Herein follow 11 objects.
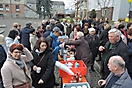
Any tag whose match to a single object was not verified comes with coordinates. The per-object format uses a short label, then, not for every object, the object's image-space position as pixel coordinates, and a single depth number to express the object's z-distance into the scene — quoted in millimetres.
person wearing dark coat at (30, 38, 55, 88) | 2423
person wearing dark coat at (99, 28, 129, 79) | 2484
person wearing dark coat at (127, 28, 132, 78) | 2929
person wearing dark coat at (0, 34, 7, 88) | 2634
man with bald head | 1640
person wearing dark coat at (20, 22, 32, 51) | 4863
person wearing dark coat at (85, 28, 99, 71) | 4174
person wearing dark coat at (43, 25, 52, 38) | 4937
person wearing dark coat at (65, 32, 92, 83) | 3127
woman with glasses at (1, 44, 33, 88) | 1931
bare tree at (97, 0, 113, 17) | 17479
